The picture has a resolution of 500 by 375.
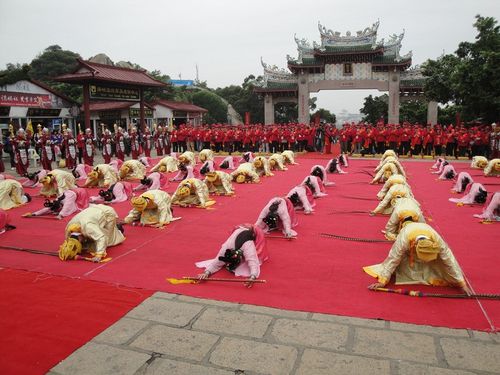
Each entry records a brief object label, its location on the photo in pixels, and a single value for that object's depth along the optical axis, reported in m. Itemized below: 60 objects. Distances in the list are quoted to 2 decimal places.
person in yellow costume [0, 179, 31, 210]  8.24
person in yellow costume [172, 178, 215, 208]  7.86
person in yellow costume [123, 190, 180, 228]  6.59
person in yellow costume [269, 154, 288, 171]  13.05
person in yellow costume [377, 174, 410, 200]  7.79
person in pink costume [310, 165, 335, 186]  10.29
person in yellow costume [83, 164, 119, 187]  10.61
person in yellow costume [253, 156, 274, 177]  11.82
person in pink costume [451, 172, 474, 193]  9.00
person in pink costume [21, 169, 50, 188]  11.02
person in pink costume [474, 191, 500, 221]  6.63
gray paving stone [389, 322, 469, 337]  3.32
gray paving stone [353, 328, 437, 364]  3.04
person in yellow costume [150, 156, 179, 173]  12.97
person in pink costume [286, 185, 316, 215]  7.49
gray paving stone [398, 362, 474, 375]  2.84
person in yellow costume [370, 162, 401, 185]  10.14
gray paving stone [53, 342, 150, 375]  2.93
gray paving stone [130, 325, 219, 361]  3.16
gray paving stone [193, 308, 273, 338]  3.42
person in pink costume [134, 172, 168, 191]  9.84
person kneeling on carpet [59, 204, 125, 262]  5.05
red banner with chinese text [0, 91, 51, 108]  16.34
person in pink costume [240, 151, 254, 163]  14.53
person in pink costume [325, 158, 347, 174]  12.89
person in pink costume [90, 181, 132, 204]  8.56
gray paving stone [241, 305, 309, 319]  3.65
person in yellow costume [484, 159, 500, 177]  11.12
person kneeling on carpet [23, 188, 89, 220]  7.31
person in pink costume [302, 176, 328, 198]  8.91
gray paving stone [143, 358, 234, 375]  2.91
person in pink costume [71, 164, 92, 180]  12.01
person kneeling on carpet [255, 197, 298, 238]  5.95
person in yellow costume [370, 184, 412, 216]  7.00
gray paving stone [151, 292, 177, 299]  4.07
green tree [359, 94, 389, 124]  27.59
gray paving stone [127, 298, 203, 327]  3.64
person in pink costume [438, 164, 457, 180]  11.09
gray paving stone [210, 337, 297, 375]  2.94
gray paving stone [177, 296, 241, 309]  3.88
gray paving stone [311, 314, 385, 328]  3.48
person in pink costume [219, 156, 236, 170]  13.63
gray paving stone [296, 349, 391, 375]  2.88
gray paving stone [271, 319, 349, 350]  3.23
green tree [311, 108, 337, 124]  35.25
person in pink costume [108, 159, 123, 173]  12.48
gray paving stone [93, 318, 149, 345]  3.31
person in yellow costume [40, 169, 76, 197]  9.30
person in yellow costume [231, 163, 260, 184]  10.74
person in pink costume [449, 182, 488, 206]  7.80
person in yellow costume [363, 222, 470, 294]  3.95
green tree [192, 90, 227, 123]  33.12
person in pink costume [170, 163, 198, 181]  11.07
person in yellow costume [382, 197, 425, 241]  5.20
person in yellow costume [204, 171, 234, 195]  9.19
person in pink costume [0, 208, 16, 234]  6.39
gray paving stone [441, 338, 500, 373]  2.90
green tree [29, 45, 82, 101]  34.34
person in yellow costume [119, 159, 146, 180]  11.44
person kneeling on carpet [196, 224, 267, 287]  4.39
